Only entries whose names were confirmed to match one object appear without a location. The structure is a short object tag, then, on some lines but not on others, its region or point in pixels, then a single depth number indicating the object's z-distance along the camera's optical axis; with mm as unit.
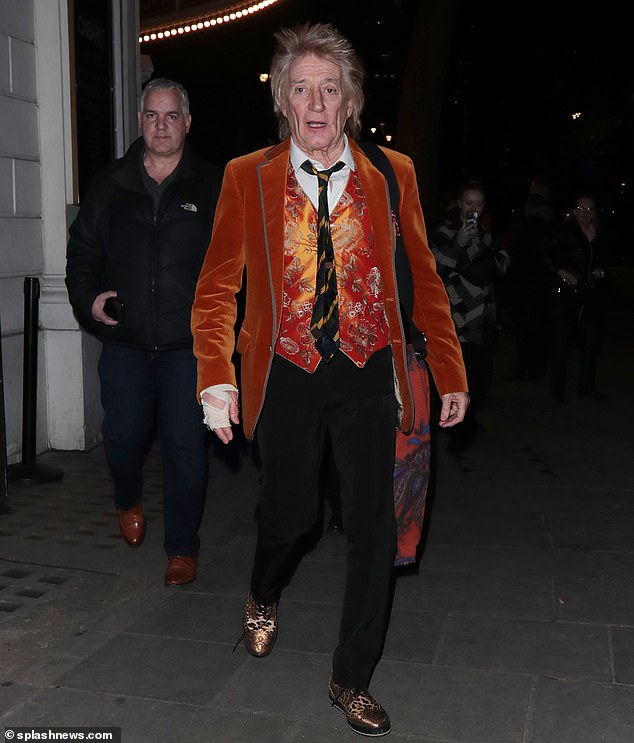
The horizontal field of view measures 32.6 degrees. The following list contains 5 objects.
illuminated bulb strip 11125
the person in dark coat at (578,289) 10023
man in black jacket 4855
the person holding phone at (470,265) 7430
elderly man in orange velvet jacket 3354
